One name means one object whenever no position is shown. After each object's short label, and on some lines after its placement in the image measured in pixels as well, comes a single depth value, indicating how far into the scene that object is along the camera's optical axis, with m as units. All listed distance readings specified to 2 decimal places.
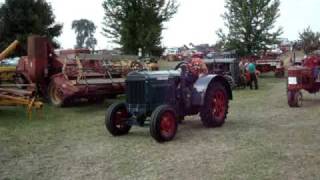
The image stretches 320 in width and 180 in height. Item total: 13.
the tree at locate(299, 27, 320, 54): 29.28
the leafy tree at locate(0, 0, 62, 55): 21.22
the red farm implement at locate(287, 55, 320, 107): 11.04
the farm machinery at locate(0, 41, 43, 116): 9.10
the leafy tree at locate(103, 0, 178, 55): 21.88
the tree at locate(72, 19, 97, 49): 62.93
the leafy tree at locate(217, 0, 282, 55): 25.09
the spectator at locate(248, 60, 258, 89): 17.02
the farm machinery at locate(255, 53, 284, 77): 23.70
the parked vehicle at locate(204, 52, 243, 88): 17.16
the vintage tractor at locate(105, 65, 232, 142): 6.99
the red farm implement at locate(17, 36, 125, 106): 10.98
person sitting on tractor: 7.80
